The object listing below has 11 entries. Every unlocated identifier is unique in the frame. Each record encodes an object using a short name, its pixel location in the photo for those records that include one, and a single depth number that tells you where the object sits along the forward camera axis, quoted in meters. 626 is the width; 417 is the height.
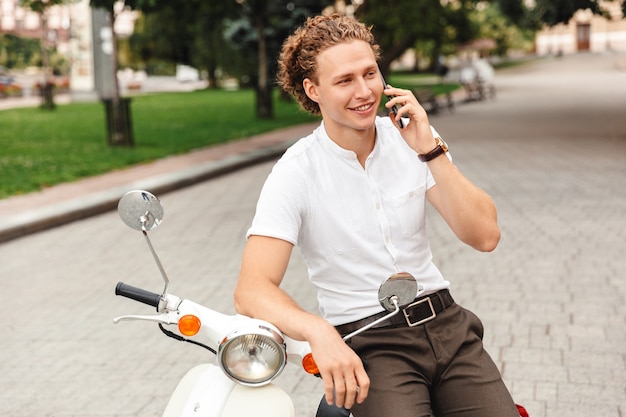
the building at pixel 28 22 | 96.23
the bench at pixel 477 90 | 34.16
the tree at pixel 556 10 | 17.80
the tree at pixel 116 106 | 16.81
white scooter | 2.10
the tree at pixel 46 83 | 30.81
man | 2.47
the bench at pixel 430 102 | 28.06
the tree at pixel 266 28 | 25.06
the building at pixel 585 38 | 87.81
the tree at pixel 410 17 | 28.11
